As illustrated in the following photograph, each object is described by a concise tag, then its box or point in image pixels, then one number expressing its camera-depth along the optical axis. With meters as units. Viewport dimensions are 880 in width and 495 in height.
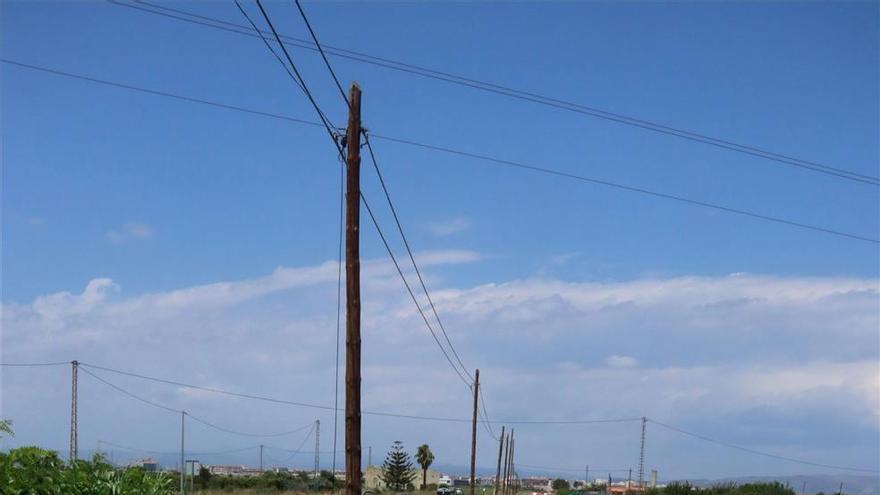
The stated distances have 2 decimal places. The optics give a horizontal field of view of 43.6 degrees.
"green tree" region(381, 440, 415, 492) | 146.00
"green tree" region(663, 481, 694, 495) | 76.97
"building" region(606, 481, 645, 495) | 98.22
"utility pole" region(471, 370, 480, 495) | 58.81
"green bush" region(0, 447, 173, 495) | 15.11
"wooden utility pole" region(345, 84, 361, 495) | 18.73
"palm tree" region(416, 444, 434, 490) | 145.50
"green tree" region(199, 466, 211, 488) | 97.75
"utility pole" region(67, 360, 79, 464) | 56.31
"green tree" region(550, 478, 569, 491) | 135.88
